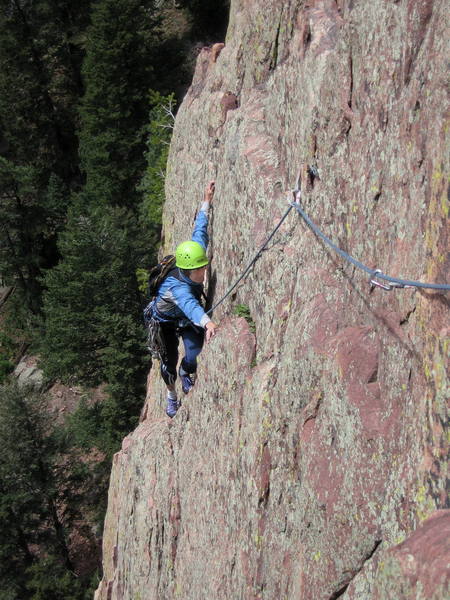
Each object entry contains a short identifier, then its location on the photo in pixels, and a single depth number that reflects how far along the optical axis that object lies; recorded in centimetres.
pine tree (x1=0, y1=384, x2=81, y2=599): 2306
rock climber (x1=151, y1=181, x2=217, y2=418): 841
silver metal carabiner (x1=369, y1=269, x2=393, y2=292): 482
